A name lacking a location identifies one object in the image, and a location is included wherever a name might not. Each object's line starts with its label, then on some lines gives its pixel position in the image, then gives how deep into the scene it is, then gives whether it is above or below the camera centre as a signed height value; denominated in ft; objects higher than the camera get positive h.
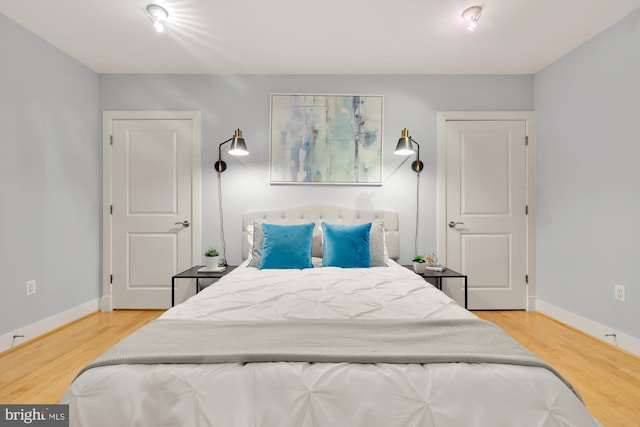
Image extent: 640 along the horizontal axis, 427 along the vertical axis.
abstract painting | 11.16 +2.49
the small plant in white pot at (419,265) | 10.14 -1.66
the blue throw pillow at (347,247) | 8.78 -0.97
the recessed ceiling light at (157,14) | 7.52 +4.67
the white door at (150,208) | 11.30 +0.12
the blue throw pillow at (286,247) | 8.69 -0.96
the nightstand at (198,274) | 9.75 -1.90
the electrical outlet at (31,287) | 8.77 -2.04
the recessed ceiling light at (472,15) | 7.58 +4.69
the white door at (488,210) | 11.25 +0.06
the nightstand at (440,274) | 9.73 -1.90
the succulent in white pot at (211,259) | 10.24 -1.49
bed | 3.15 -1.71
